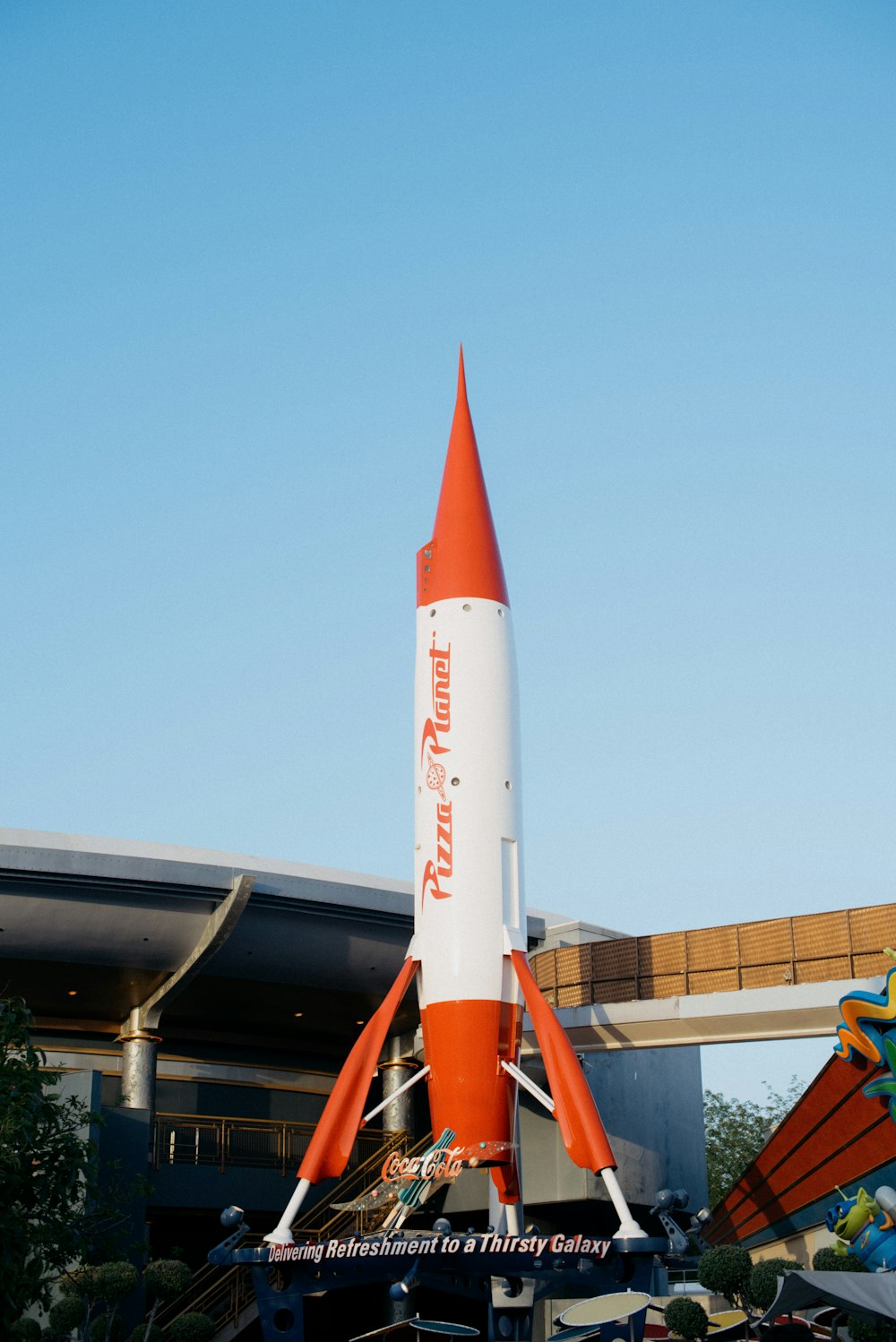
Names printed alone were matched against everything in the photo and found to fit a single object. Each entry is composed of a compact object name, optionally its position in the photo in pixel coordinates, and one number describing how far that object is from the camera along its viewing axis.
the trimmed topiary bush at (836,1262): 22.64
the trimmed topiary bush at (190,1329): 24.23
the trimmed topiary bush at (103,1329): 22.34
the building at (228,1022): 28.50
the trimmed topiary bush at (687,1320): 24.00
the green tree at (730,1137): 65.31
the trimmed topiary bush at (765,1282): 22.47
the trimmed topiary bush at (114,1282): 22.44
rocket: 21.70
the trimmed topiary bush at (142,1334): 22.77
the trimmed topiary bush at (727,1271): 23.45
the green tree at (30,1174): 17.73
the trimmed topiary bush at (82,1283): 22.42
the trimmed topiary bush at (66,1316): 22.28
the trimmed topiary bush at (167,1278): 23.44
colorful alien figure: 20.36
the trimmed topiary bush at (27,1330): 20.16
